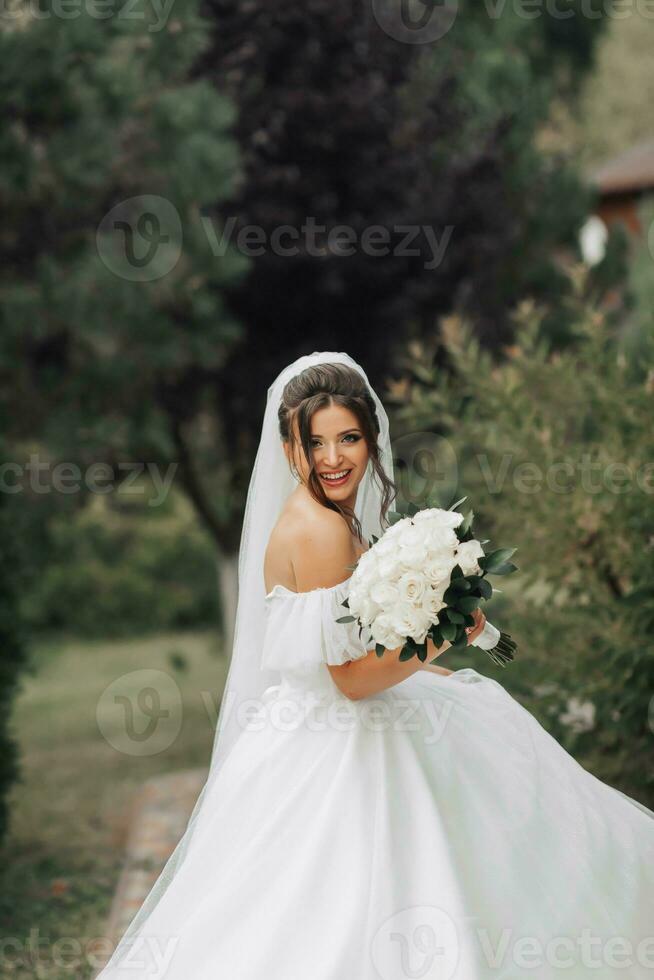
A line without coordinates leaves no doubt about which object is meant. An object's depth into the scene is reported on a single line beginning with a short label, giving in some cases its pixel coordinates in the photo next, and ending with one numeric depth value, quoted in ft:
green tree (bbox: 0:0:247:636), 23.07
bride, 9.34
